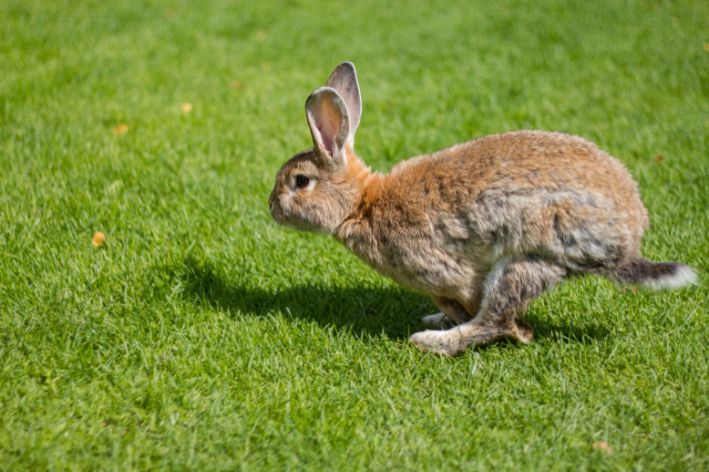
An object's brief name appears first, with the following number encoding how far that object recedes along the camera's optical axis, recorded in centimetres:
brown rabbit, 280
